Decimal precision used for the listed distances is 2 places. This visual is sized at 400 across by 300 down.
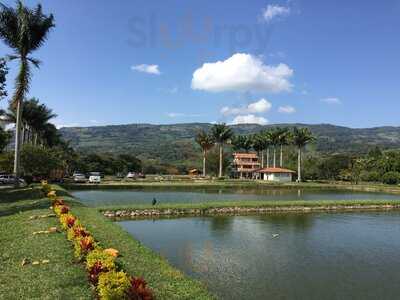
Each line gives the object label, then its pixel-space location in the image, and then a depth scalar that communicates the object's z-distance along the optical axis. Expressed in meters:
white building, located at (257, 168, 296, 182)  111.50
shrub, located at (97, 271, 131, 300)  10.46
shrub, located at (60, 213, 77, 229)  20.54
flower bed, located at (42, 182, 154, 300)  10.60
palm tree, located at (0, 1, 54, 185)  42.86
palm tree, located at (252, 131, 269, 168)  131.12
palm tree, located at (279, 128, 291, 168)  124.12
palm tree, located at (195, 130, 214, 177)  123.75
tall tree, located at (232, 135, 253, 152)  135.75
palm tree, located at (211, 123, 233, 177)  121.88
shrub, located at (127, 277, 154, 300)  10.60
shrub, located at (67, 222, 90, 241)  17.23
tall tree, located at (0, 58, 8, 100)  39.12
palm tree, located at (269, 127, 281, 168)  126.58
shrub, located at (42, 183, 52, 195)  41.09
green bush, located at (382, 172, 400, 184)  105.81
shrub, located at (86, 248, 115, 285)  12.20
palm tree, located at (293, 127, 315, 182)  116.56
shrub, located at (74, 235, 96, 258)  15.03
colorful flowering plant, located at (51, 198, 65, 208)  29.69
